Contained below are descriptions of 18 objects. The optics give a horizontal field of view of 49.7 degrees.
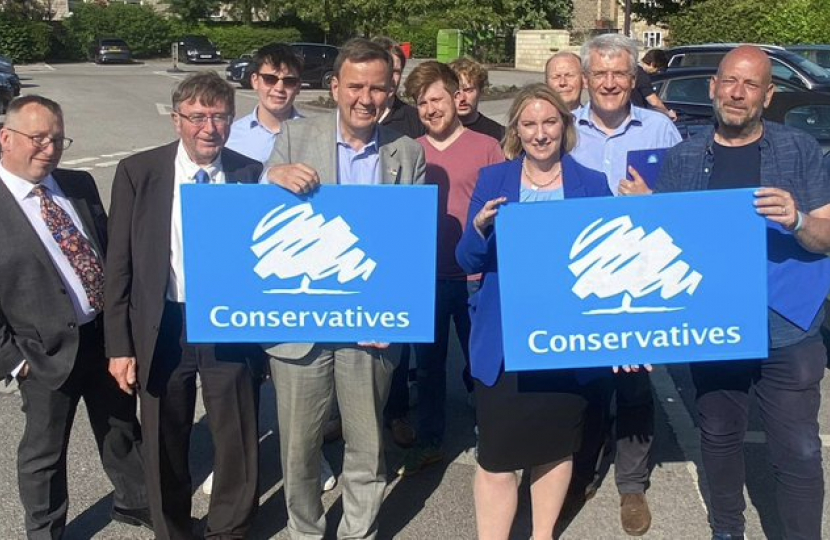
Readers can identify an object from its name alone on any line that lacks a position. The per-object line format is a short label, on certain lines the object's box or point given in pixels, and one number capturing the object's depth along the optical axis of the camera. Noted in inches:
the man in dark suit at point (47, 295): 130.5
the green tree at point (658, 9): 1419.8
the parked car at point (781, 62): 525.7
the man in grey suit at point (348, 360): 126.3
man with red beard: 163.9
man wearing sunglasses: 167.2
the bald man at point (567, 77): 176.7
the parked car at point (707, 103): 344.2
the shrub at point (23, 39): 1776.6
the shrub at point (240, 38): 1956.2
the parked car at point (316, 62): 1261.1
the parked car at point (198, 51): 1770.4
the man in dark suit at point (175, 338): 131.2
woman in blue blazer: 128.9
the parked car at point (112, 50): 1797.5
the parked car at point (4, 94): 809.5
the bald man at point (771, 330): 124.6
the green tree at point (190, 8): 2096.5
